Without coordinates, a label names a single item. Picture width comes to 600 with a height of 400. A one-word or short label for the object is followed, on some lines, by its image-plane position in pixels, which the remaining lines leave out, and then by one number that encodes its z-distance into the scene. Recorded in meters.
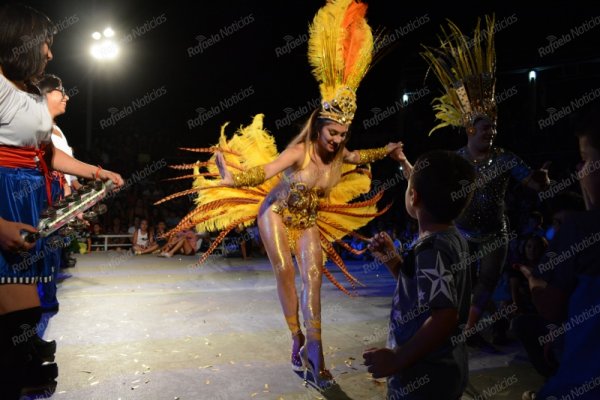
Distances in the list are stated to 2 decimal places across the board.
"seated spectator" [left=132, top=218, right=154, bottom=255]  10.14
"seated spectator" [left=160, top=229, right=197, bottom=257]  9.84
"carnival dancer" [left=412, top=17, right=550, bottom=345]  3.54
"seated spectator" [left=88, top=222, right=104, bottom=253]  10.45
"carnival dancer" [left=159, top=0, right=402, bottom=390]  3.08
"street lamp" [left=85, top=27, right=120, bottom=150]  9.78
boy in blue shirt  1.42
